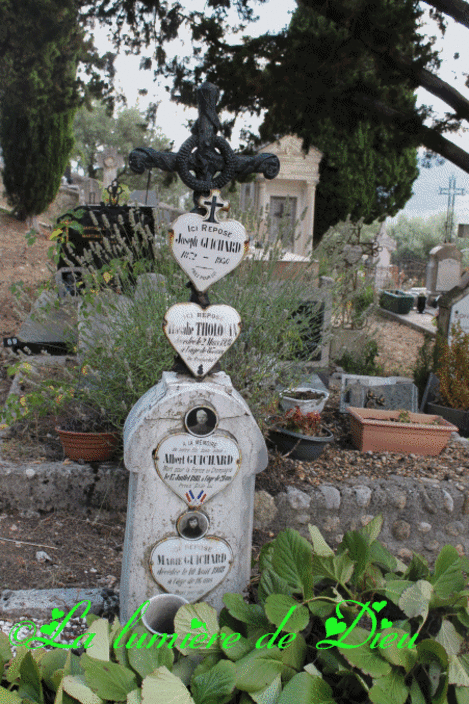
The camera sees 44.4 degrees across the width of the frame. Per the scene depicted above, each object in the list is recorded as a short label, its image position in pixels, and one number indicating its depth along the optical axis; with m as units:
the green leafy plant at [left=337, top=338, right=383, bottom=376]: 6.68
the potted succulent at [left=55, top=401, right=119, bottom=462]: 3.51
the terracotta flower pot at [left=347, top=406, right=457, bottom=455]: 4.17
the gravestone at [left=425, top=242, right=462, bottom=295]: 11.40
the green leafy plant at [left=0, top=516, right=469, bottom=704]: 1.79
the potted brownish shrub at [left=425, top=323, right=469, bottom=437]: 5.25
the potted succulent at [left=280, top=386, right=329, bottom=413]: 4.42
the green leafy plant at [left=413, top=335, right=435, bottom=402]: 6.24
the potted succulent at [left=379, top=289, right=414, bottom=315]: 14.12
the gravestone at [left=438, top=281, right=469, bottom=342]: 6.11
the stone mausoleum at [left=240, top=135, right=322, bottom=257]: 12.75
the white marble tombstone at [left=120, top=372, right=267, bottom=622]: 2.20
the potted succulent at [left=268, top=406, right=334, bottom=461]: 3.87
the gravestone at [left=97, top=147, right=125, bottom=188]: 17.67
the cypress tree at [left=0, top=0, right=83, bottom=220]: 7.55
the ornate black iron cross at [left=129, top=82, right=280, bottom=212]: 2.26
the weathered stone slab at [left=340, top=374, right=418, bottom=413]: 4.92
